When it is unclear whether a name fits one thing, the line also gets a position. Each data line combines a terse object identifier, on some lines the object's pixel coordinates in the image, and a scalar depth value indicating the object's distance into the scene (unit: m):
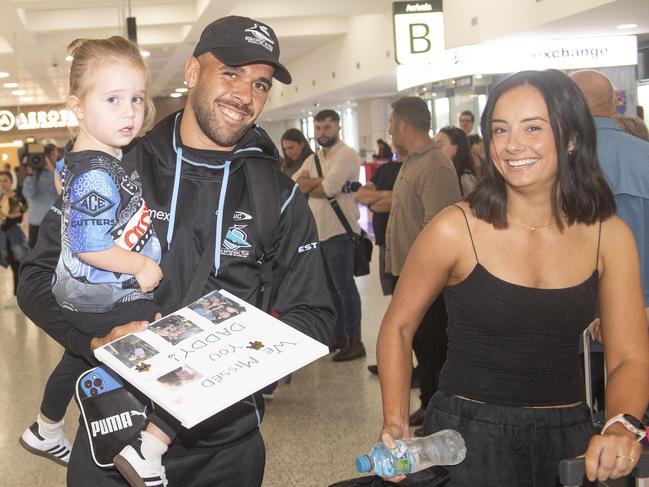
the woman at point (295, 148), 7.46
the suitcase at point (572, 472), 1.72
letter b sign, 12.20
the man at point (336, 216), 6.59
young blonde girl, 1.97
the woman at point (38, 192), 9.98
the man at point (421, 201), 5.10
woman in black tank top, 2.08
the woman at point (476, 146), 8.83
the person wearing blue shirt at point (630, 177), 3.52
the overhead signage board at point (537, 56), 12.95
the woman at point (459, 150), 6.44
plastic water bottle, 1.78
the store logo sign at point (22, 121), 17.62
